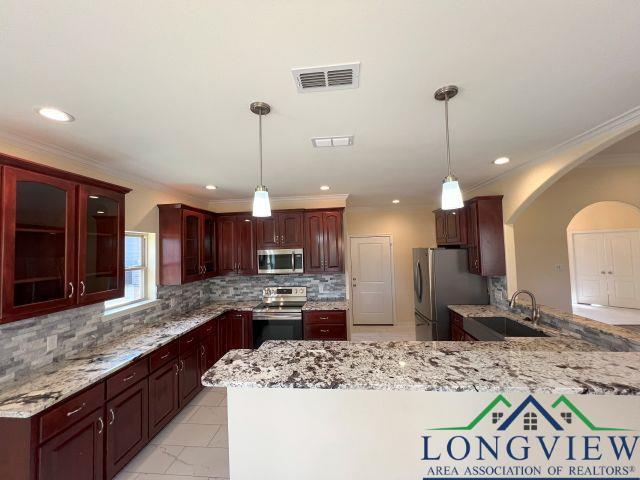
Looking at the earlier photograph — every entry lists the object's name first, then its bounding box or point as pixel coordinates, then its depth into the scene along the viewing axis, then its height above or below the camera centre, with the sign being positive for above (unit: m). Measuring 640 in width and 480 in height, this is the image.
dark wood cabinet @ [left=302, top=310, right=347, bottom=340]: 3.73 -1.00
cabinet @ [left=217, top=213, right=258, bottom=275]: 4.23 +0.17
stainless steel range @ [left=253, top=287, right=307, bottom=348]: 3.78 -0.97
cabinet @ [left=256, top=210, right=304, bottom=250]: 4.16 +0.36
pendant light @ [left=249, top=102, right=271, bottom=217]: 1.63 +0.34
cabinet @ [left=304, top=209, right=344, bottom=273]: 4.10 +0.18
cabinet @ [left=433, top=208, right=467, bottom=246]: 3.69 +0.32
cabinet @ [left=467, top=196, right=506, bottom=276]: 3.30 +0.16
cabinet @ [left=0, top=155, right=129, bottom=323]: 1.61 +0.14
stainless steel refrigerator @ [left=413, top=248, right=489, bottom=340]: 3.71 -0.52
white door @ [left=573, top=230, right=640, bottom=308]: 5.86 -0.51
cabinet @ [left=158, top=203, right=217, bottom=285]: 3.36 +0.16
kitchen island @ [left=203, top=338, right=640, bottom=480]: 1.22 -0.76
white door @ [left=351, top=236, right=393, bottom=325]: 5.77 -0.62
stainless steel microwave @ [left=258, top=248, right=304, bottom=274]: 4.13 -0.11
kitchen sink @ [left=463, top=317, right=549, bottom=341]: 2.63 -0.84
